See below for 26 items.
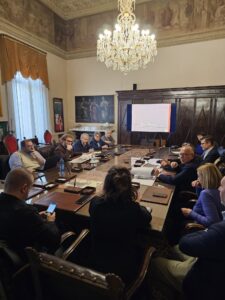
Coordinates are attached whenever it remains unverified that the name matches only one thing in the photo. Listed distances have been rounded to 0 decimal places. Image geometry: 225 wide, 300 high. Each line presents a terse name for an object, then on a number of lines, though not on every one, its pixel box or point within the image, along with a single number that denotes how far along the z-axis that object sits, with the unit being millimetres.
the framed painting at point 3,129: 5348
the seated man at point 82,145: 4938
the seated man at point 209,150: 3602
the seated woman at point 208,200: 1855
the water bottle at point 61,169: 2854
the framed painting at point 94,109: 7645
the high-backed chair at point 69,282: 913
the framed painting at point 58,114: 7496
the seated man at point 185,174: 2592
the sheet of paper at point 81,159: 3590
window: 5708
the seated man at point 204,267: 1145
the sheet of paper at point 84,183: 2466
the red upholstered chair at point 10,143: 5023
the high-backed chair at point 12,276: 1272
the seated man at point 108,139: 5883
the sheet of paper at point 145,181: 2564
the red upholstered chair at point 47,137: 6664
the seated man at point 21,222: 1382
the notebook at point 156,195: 2049
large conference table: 1776
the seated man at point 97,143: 5235
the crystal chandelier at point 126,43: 4145
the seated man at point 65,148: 3807
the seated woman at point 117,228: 1354
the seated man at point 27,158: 3201
